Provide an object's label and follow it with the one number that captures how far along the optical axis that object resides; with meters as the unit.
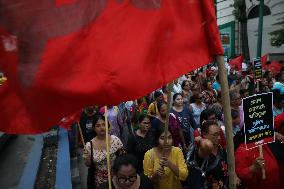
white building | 30.58
